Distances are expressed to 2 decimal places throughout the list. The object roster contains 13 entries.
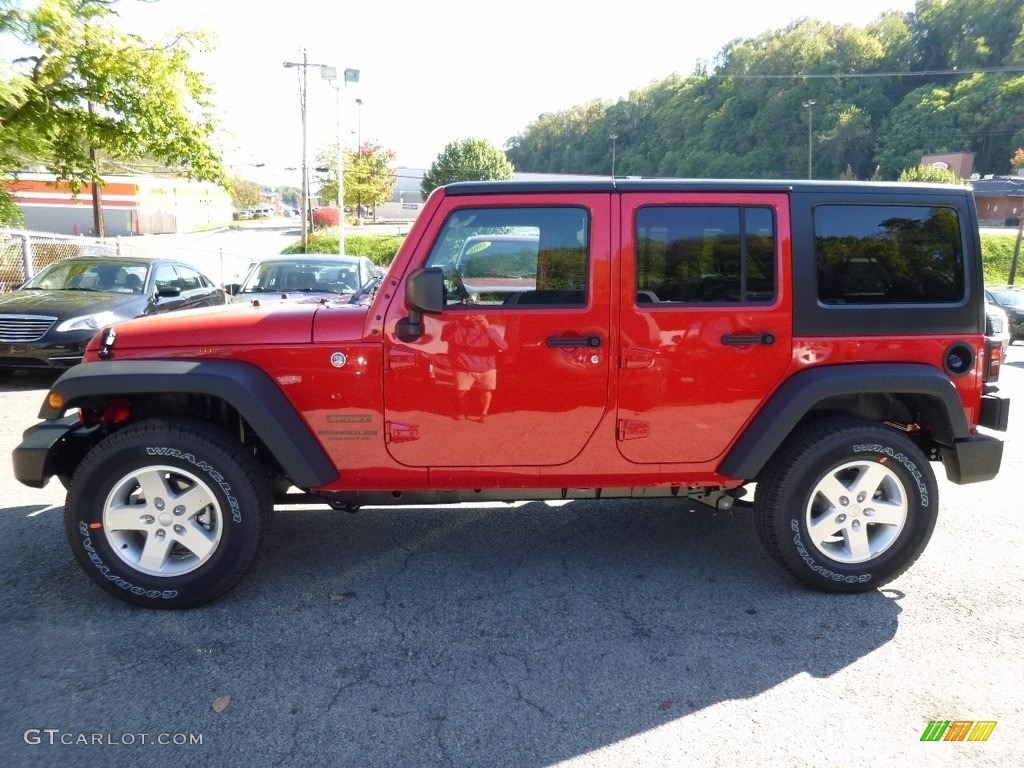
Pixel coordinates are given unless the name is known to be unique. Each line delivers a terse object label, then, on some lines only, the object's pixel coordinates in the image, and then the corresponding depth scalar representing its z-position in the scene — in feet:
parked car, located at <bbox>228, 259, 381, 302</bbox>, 32.60
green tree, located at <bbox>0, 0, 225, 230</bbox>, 34.04
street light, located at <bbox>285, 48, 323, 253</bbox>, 96.37
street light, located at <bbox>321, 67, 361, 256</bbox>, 82.43
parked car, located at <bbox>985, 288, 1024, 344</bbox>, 52.70
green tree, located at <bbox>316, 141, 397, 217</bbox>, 165.07
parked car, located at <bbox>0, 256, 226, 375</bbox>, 28.02
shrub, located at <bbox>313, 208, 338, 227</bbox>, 189.06
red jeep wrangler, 11.47
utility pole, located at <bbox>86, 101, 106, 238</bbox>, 81.51
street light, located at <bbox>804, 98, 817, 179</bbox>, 195.02
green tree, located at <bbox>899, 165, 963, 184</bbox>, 122.42
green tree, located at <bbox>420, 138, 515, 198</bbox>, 188.44
